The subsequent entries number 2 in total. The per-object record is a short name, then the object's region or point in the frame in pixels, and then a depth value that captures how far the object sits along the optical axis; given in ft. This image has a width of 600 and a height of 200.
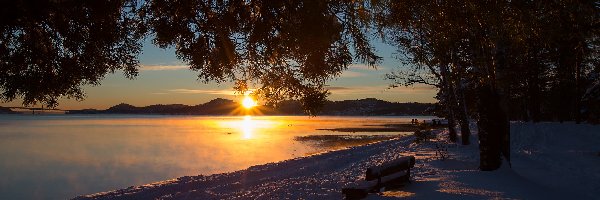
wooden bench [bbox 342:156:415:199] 38.02
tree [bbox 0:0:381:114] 31.81
